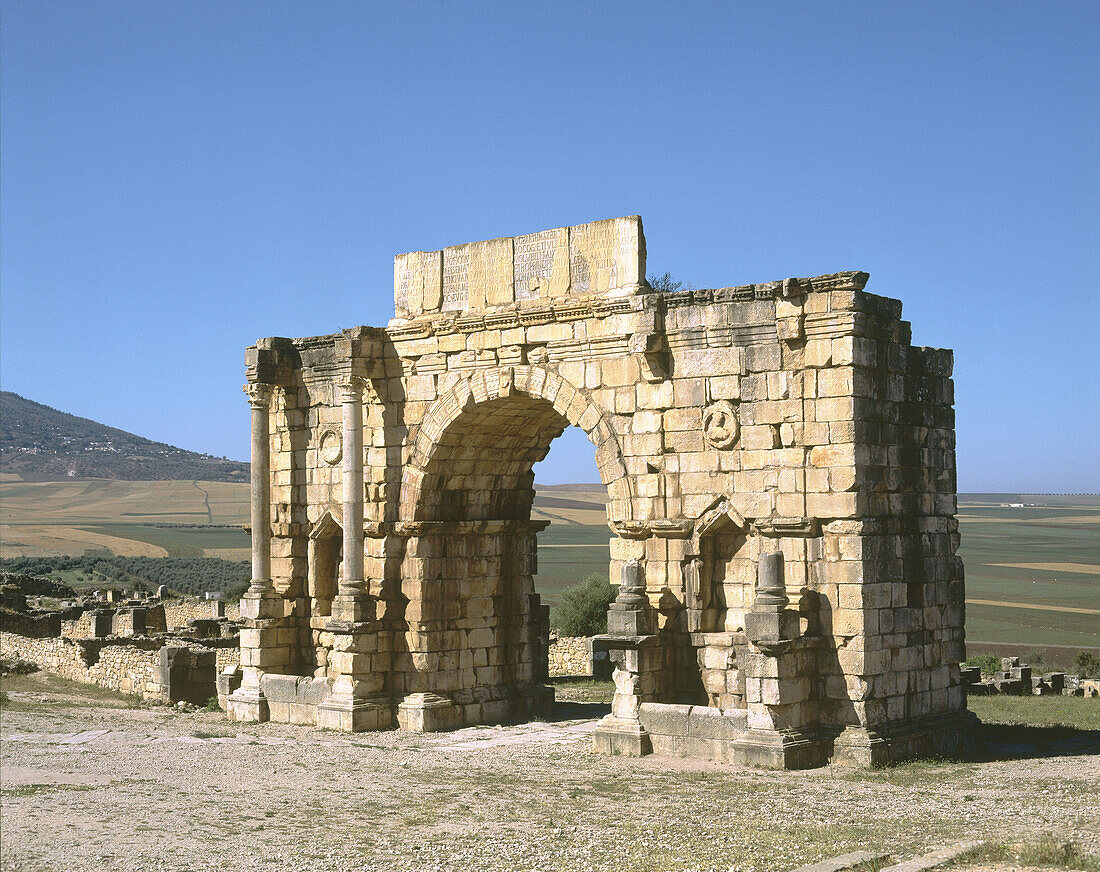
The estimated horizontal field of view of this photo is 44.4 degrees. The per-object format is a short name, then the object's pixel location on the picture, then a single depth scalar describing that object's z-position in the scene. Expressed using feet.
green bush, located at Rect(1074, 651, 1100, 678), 92.12
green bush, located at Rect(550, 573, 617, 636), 94.43
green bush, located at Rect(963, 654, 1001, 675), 82.48
